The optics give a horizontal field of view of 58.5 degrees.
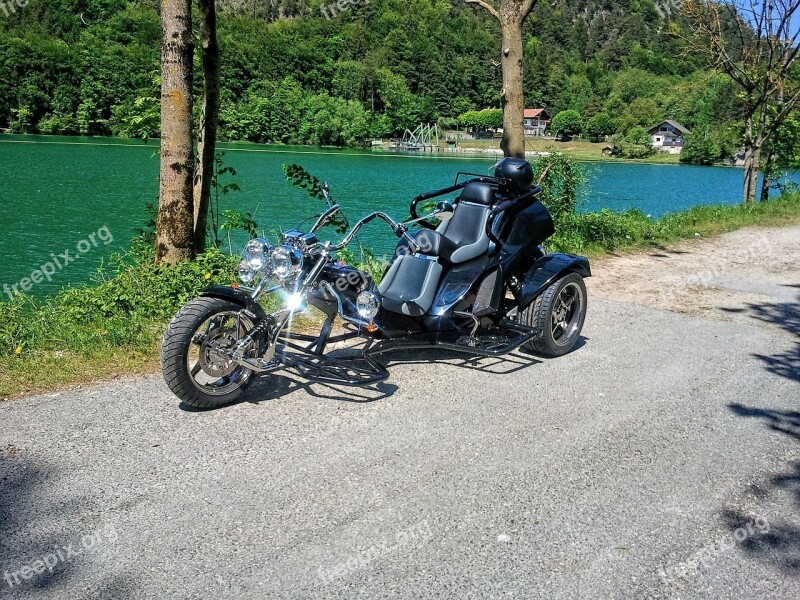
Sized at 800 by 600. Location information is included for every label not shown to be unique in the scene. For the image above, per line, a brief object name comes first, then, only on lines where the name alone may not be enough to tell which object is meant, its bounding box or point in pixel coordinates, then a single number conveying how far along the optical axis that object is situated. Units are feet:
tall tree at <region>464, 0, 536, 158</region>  33.81
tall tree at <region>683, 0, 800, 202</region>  65.51
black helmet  20.99
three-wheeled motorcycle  15.37
